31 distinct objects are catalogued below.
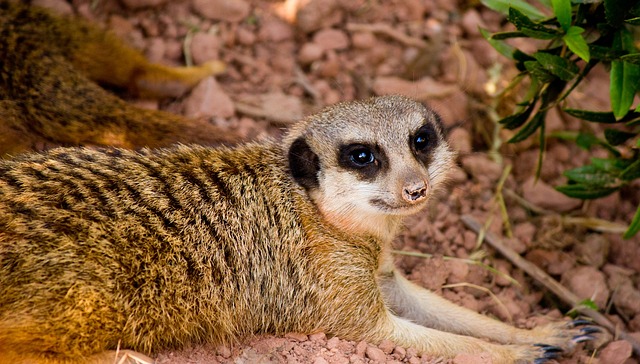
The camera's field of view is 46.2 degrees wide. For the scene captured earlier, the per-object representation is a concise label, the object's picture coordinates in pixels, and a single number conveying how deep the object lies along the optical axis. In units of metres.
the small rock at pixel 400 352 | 3.01
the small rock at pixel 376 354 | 2.93
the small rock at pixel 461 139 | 4.28
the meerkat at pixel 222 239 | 2.53
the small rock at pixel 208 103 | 4.23
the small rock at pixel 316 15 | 4.62
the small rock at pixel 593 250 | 3.88
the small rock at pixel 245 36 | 4.66
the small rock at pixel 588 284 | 3.62
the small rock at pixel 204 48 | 4.56
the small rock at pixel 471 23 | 4.89
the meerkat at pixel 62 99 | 3.52
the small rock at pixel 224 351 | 2.95
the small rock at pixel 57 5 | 4.36
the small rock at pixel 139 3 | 4.53
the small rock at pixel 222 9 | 4.63
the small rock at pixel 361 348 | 2.96
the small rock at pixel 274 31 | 4.69
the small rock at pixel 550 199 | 4.16
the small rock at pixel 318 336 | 3.03
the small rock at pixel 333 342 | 2.98
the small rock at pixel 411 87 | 4.50
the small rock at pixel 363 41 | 4.72
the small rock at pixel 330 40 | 4.69
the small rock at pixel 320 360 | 2.83
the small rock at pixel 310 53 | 4.62
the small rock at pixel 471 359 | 2.98
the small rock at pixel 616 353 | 3.23
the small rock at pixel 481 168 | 4.31
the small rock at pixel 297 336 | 3.05
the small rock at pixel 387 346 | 3.02
